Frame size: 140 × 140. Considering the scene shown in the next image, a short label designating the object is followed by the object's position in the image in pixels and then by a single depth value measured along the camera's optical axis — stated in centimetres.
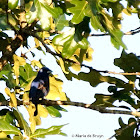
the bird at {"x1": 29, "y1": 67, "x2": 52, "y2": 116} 1100
